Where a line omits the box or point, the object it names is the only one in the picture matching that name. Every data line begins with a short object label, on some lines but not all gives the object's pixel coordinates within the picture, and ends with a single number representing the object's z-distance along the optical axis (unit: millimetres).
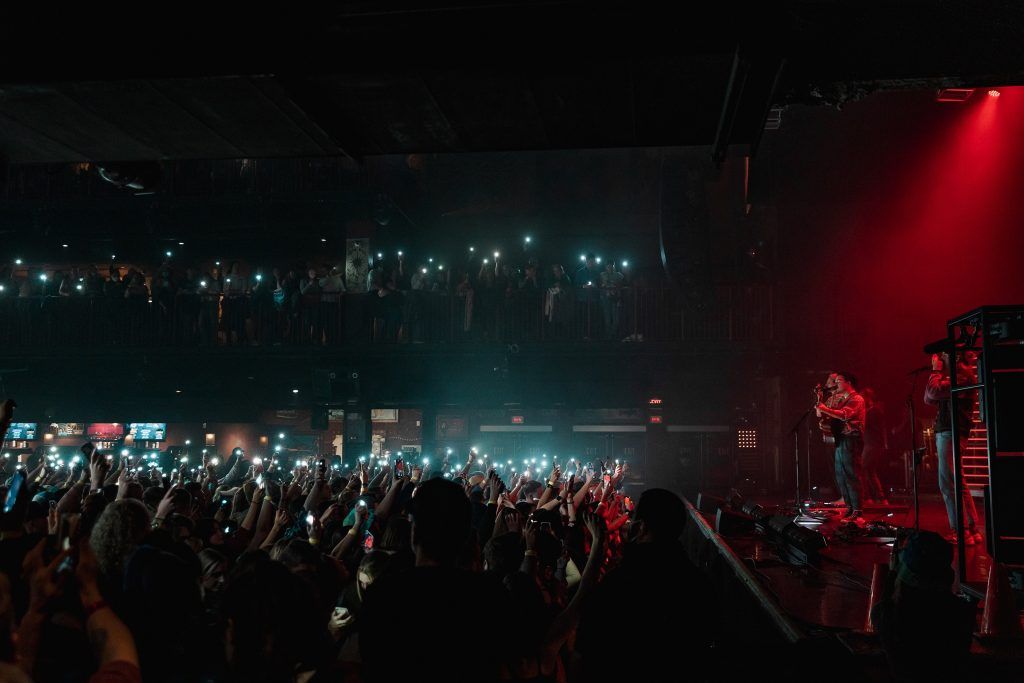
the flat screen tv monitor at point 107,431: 21422
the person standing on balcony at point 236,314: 18938
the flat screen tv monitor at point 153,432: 20656
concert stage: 4344
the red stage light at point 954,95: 14945
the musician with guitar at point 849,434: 10938
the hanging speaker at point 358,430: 19812
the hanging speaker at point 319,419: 20156
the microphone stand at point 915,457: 8164
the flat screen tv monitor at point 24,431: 20472
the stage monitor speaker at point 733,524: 10109
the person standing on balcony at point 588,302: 17984
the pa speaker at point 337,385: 19359
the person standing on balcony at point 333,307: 18766
